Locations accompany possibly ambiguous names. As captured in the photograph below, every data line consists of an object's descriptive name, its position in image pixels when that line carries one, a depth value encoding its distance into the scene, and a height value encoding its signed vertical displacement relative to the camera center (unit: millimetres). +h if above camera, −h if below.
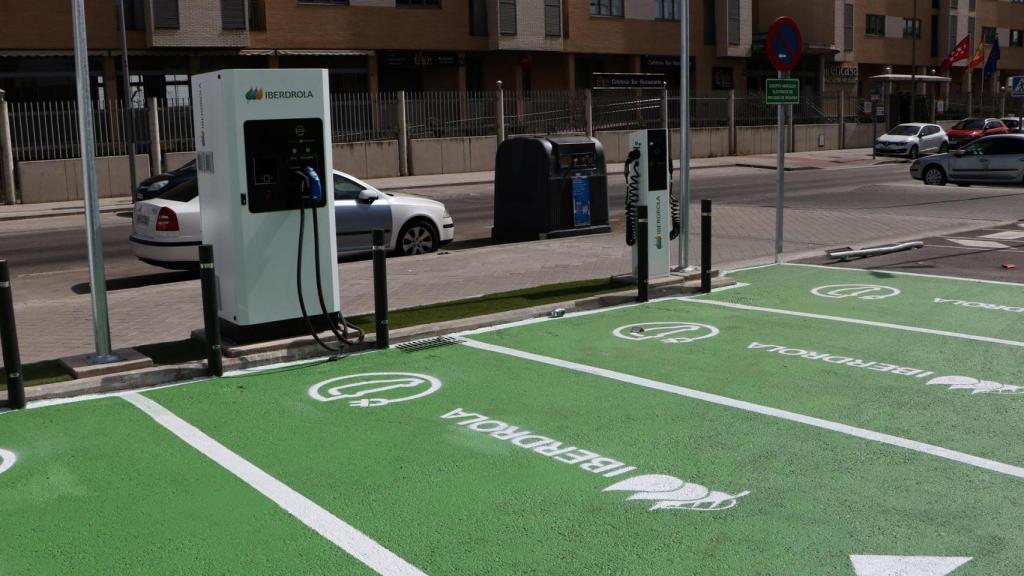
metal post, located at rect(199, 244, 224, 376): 7797 -1113
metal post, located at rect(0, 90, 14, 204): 27422 +221
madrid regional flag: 54812 +4242
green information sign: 12617 +567
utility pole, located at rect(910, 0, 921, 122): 53406 +2038
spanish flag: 55528 +3890
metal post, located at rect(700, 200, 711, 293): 10875 -1081
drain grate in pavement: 8758 -1623
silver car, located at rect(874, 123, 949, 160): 42969 -265
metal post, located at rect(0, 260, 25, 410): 7000 -1191
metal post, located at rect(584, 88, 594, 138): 40125 +1348
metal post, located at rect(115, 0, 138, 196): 25672 +1069
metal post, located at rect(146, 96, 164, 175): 30078 +538
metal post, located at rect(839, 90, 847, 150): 51000 +815
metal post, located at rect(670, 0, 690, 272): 11531 +29
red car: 45406 +142
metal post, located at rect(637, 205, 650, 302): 10500 -995
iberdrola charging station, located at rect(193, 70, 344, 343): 8219 -333
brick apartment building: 35281 +4267
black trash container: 16203 -636
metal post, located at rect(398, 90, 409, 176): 34406 +372
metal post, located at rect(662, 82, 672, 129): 42219 +1375
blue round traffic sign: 12953 +1159
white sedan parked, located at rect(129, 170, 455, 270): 13609 -952
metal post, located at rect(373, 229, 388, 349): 8570 -1159
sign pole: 12984 -517
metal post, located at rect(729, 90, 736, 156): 45750 +634
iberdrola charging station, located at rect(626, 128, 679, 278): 11344 -472
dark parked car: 20594 -466
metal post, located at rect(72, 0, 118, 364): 7797 -253
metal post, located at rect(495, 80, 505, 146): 37094 +1168
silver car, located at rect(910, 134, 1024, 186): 25969 -779
